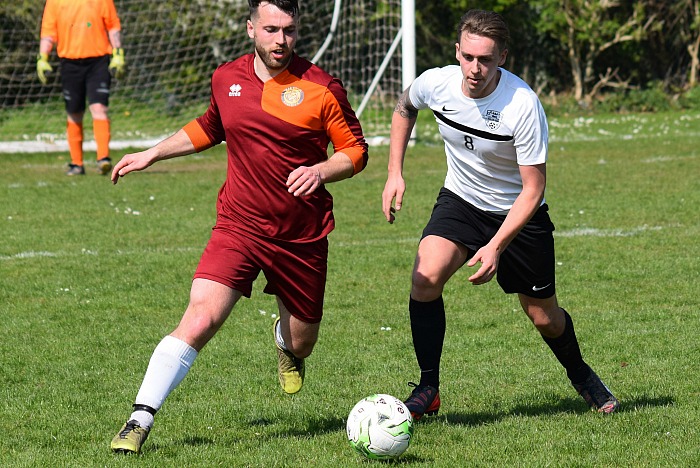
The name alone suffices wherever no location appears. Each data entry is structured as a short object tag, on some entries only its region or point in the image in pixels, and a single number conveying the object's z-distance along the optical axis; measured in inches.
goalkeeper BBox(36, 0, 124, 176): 1095.6
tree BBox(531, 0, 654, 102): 1866.4
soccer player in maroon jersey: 379.1
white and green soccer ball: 356.8
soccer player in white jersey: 387.9
